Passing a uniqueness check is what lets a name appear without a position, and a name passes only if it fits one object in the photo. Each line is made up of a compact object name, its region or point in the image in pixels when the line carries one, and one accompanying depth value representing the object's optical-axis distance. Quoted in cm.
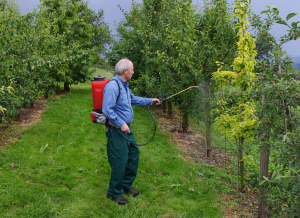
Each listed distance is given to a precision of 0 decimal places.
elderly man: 369
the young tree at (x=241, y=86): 419
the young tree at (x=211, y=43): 639
